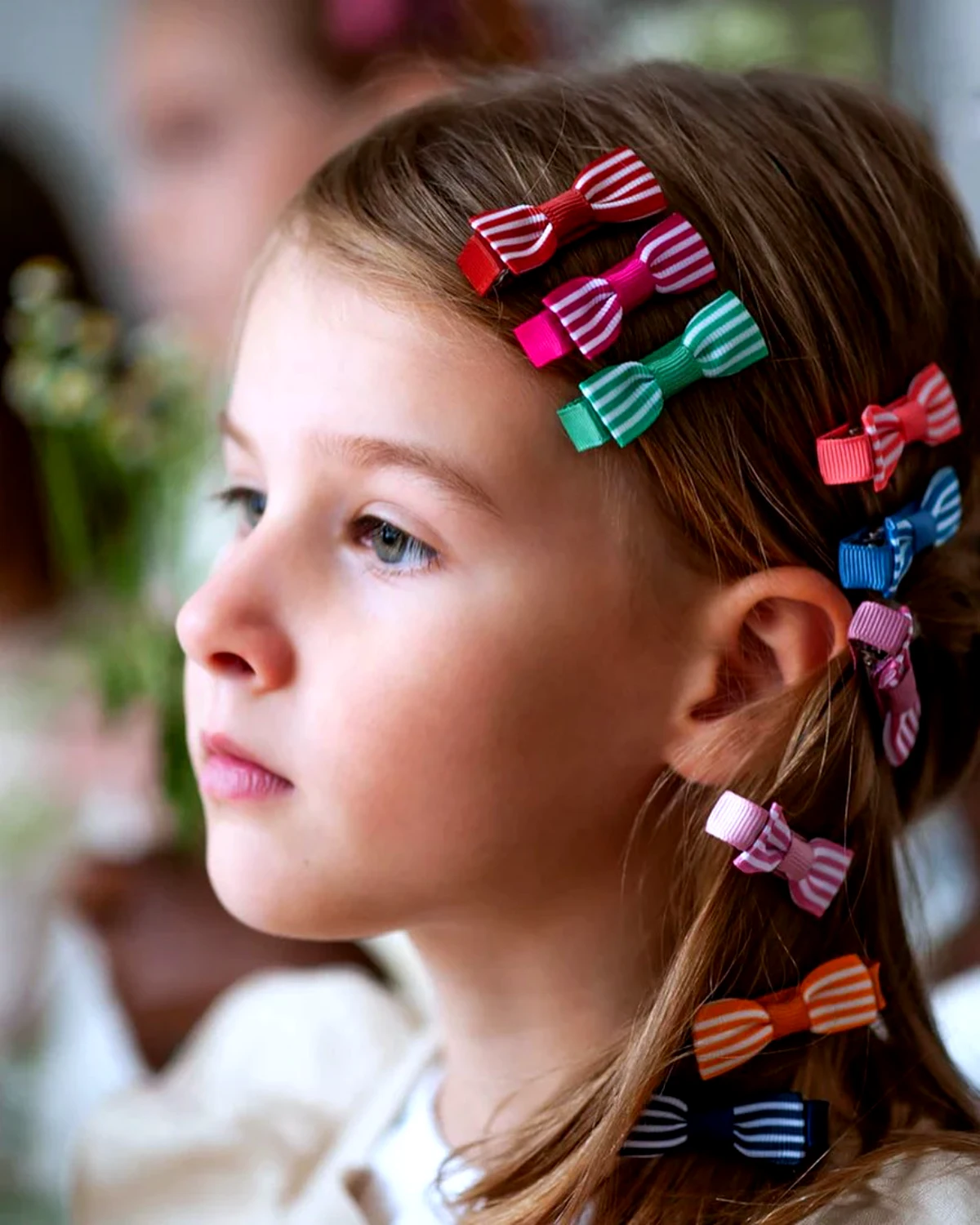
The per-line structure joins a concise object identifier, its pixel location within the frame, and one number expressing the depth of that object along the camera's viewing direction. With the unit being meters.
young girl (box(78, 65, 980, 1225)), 0.74
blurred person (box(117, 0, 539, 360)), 1.90
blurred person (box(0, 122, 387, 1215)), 1.37
